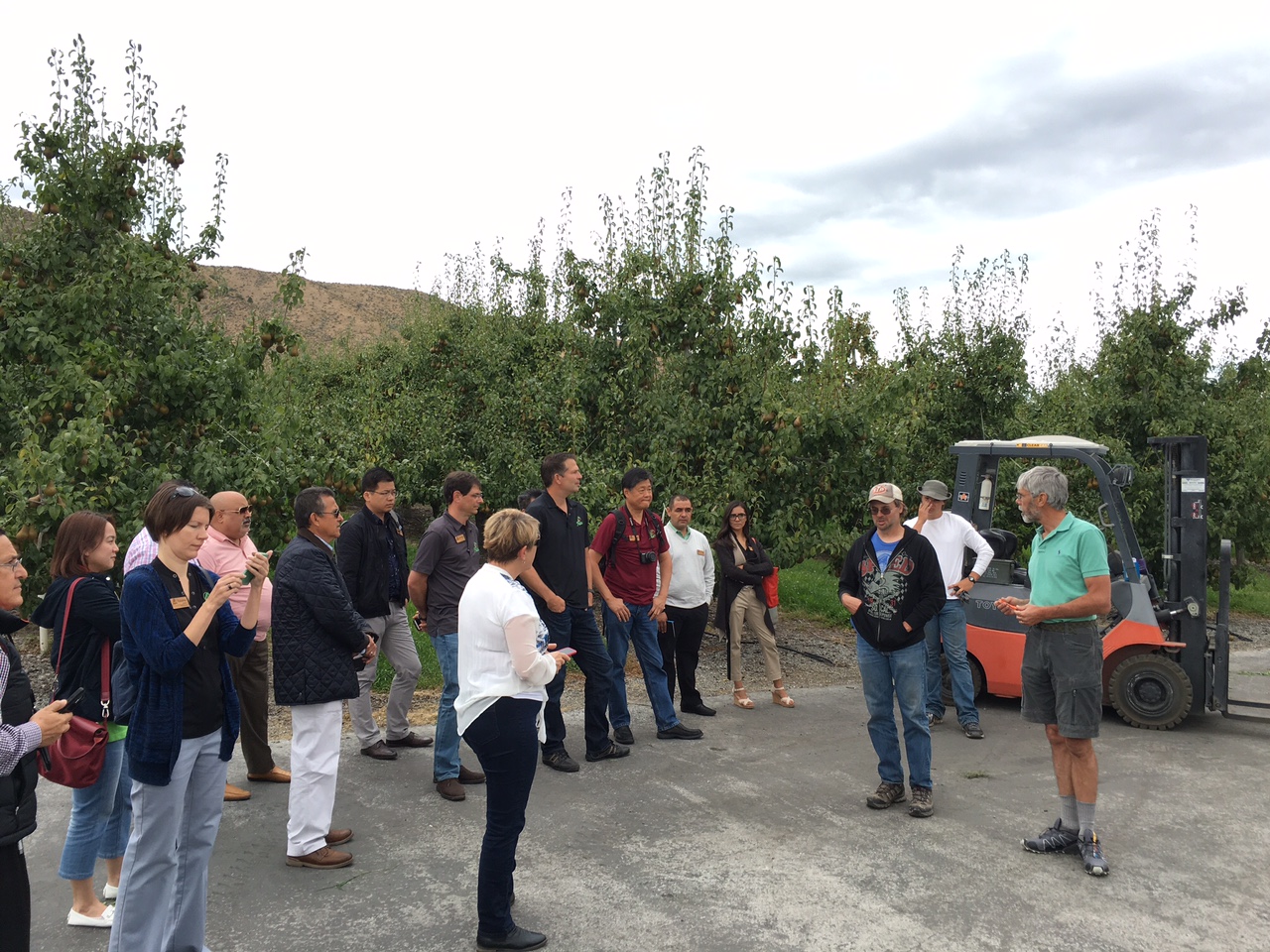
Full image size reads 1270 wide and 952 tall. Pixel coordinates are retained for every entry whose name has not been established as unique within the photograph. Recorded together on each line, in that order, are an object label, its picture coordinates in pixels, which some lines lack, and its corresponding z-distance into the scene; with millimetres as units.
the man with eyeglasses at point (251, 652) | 5184
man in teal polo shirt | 4723
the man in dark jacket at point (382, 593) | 5934
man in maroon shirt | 6746
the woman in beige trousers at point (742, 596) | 8117
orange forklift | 7250
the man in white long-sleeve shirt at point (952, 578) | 7289
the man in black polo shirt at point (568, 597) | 6109
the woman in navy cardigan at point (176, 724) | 3309
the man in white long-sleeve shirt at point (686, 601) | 7629
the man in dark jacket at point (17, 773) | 2811
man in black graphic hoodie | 5328
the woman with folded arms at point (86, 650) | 3613
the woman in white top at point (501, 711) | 3680
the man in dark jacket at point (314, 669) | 4531
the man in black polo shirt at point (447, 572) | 5762
